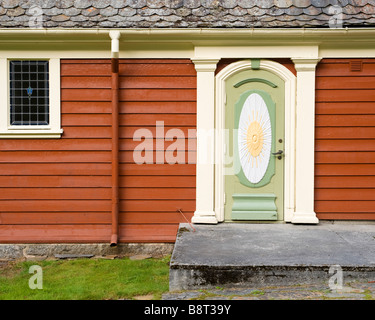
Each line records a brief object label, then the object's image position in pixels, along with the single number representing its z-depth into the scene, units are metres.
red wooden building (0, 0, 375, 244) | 6.32
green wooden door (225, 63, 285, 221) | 6.40
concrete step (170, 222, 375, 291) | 4.34
